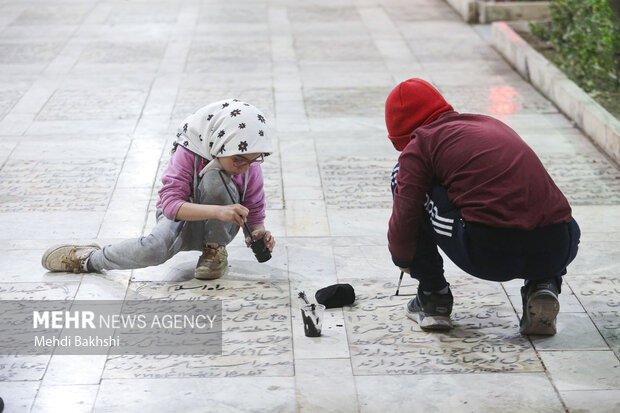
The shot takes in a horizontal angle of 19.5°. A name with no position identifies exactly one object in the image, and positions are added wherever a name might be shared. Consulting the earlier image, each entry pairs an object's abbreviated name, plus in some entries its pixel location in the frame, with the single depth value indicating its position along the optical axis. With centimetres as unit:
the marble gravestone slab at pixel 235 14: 2447
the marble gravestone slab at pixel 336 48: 2035
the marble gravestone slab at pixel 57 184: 1186
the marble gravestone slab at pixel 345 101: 1622
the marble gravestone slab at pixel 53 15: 2407
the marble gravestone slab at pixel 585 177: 1217
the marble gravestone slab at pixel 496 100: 1639
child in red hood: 772
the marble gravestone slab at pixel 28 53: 1977
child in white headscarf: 899
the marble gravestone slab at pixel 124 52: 2003
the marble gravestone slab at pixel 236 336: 788
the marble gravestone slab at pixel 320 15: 2461
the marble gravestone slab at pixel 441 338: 800
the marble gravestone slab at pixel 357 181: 1210
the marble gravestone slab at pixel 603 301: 857
